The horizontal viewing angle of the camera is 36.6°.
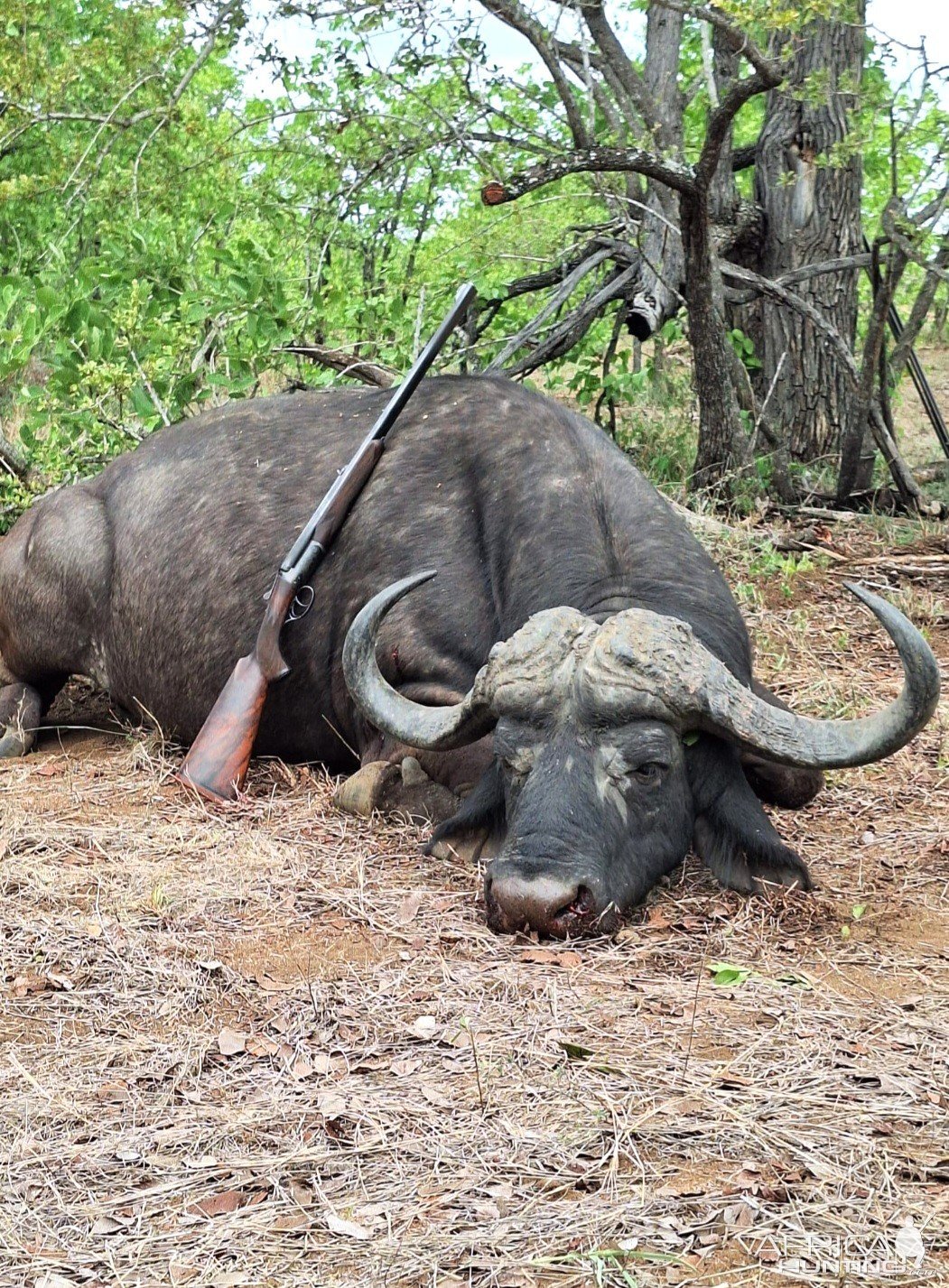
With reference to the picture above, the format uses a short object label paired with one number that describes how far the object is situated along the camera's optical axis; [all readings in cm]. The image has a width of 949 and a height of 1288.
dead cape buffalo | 446
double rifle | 575
